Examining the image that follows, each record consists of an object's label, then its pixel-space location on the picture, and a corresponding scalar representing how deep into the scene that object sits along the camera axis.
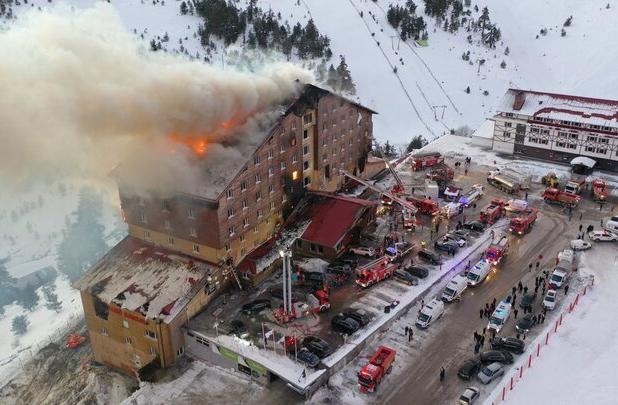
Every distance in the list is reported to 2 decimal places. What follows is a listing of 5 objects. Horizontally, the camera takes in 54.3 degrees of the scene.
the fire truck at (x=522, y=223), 56.06
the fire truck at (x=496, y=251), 51.50
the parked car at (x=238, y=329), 42.38
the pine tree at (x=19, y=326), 68.06
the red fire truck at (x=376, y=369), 37.69
